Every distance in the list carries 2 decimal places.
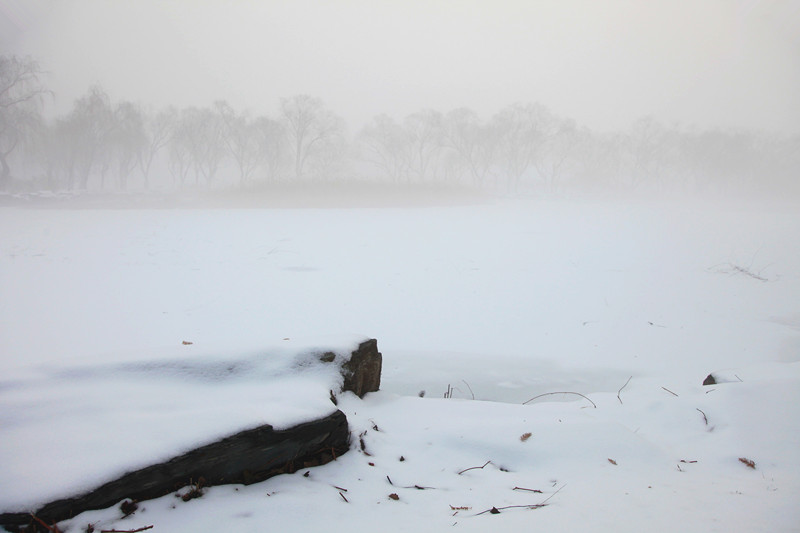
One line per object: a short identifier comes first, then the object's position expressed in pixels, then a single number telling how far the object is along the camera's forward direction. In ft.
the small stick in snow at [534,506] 5.67
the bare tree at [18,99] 78.79
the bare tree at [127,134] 111.34
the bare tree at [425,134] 138.62
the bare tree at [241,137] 126.11
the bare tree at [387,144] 142.00
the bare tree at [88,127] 105.09
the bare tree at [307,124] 126.11
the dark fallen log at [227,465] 4.47
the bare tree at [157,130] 127.44
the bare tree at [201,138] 125.08
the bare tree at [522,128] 139.74
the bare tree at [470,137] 137.28
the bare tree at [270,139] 128.16
